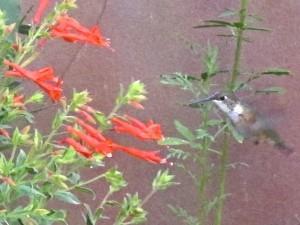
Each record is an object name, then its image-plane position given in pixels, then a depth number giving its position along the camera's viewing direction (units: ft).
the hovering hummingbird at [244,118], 11.81
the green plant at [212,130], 13.05
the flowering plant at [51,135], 8.29
